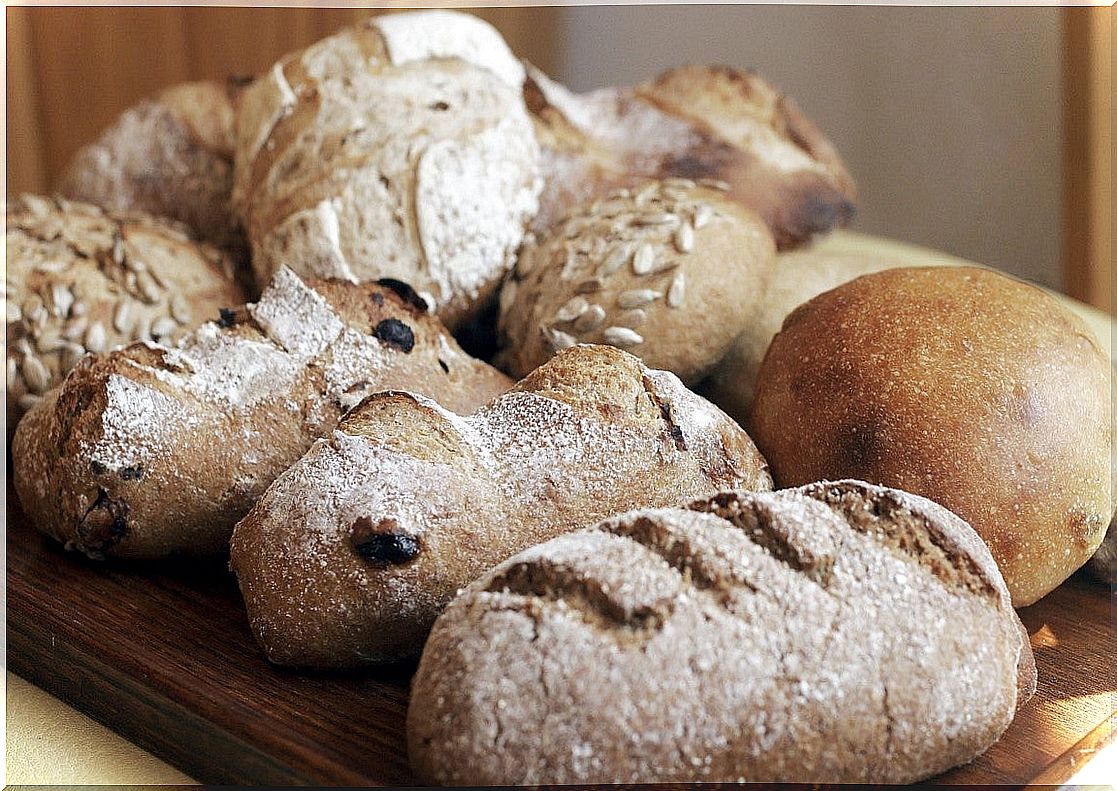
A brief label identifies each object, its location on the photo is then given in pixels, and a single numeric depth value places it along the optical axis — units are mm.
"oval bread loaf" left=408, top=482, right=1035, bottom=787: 437
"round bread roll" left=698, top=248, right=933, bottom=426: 622
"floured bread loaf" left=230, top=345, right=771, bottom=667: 495
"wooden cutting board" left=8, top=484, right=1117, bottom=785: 469
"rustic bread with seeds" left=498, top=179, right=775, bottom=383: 597
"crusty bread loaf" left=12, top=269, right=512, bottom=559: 550
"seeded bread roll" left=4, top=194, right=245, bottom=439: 648
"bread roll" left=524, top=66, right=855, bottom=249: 700
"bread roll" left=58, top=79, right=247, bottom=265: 748
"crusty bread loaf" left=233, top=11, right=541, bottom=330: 647
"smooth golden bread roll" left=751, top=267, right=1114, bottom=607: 531
